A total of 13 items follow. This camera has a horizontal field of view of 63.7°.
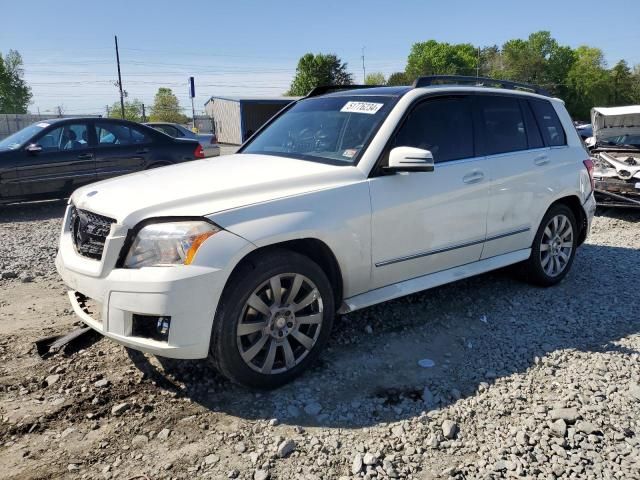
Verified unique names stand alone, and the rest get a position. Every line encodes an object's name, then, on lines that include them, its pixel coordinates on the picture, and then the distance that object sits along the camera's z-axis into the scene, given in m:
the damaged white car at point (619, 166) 8.34
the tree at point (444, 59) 106.06
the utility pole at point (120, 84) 43.53
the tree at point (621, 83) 85.50
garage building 44.28
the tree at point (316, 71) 83.25
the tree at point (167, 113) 65.81
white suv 2.80
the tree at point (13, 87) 77.50
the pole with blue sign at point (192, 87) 43.50
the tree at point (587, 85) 86.88
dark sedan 8.41
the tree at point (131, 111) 71.06
